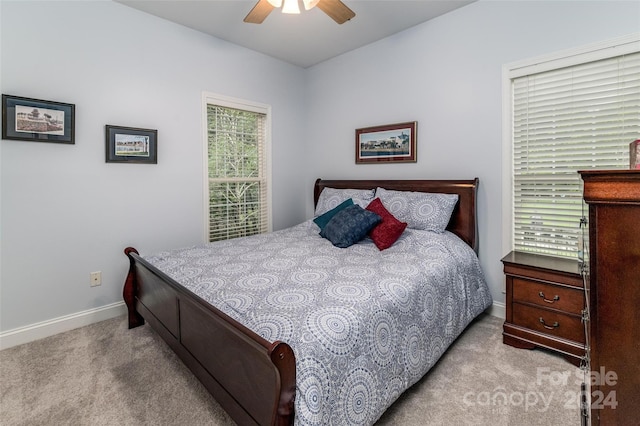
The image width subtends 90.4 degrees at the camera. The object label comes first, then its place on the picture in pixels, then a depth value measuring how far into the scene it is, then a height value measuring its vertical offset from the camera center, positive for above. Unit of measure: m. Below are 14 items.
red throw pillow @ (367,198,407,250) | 2.52 -0.18
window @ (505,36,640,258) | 2.21 +0.58
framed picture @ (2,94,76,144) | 2.31 +0.68
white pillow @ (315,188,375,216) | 3.26 +0.12
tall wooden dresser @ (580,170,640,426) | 0.72 -0.20
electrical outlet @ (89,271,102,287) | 2.76 -0.60
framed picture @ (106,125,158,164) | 2.77 +0.59
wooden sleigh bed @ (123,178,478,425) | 1.12 -0.65
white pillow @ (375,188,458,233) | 2.74 +0.00
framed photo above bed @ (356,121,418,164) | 3.30 +0.72
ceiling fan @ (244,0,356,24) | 2.25 +1.46
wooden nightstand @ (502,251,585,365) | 2.08 -0.67
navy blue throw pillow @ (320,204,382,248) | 2.65 -0.15
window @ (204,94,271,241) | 3.55 +0.49
